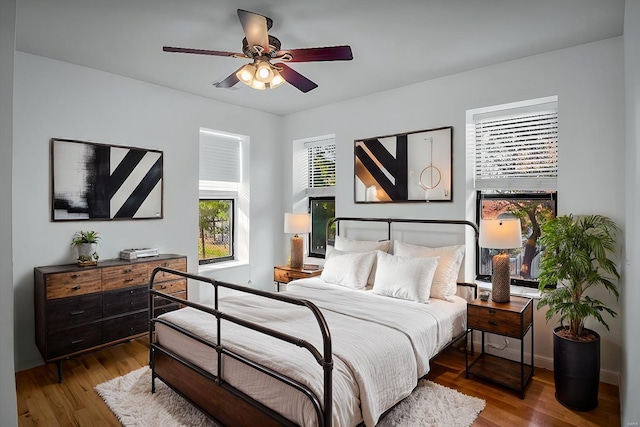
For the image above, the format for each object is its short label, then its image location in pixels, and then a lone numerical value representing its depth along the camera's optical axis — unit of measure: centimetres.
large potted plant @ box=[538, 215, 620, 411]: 255
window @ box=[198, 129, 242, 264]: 463
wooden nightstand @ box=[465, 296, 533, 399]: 277
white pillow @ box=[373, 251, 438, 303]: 315
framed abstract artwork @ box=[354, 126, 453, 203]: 378
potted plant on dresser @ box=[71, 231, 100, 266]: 332
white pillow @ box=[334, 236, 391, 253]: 398
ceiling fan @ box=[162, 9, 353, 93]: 229
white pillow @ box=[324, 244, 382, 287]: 375
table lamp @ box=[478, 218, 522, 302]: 291
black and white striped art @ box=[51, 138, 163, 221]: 336
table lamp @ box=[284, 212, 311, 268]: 462
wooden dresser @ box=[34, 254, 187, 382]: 298
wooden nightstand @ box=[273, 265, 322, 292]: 434
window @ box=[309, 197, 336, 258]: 508
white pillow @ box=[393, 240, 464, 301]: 329
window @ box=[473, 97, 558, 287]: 332
